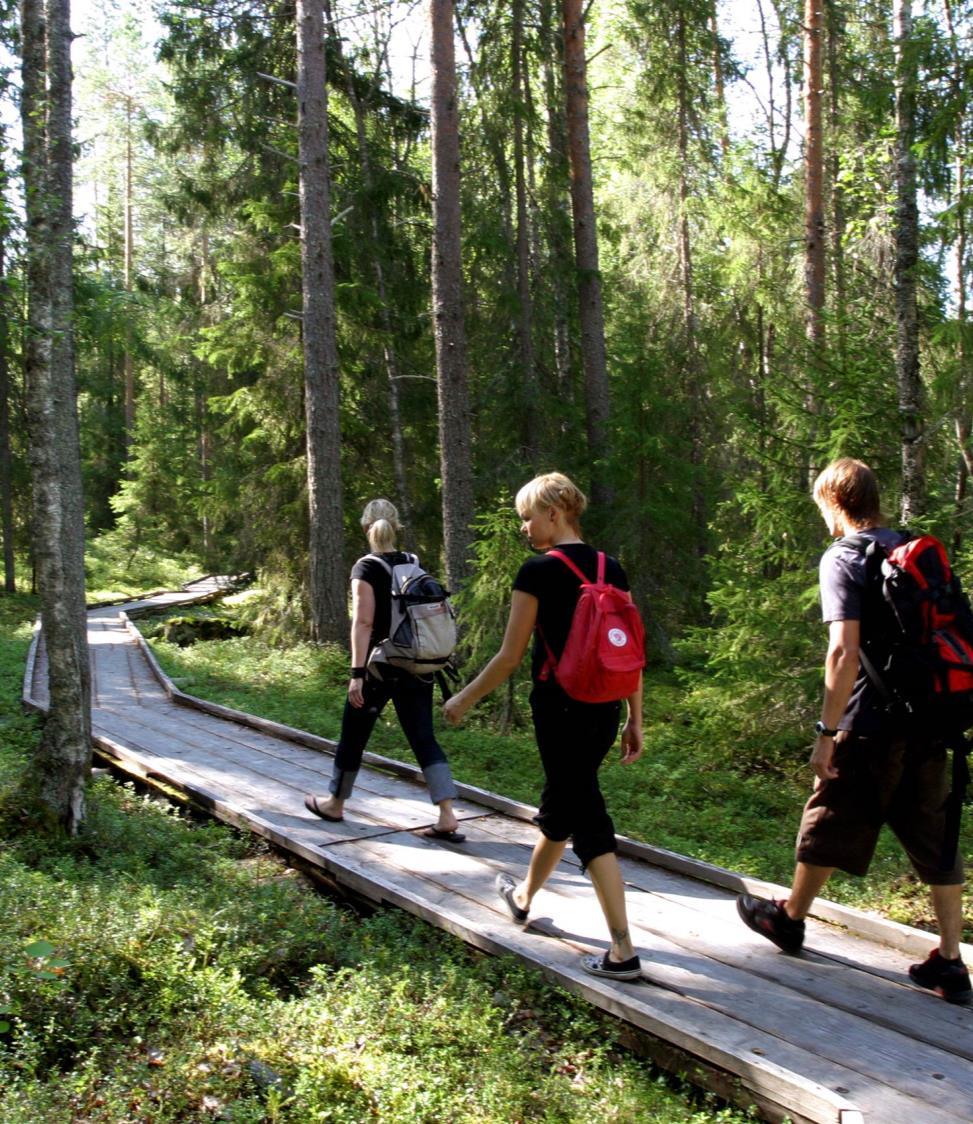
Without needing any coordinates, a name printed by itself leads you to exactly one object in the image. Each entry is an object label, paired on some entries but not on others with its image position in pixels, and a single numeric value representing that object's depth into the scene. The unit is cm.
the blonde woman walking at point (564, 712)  411
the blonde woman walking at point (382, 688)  598
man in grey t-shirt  382
